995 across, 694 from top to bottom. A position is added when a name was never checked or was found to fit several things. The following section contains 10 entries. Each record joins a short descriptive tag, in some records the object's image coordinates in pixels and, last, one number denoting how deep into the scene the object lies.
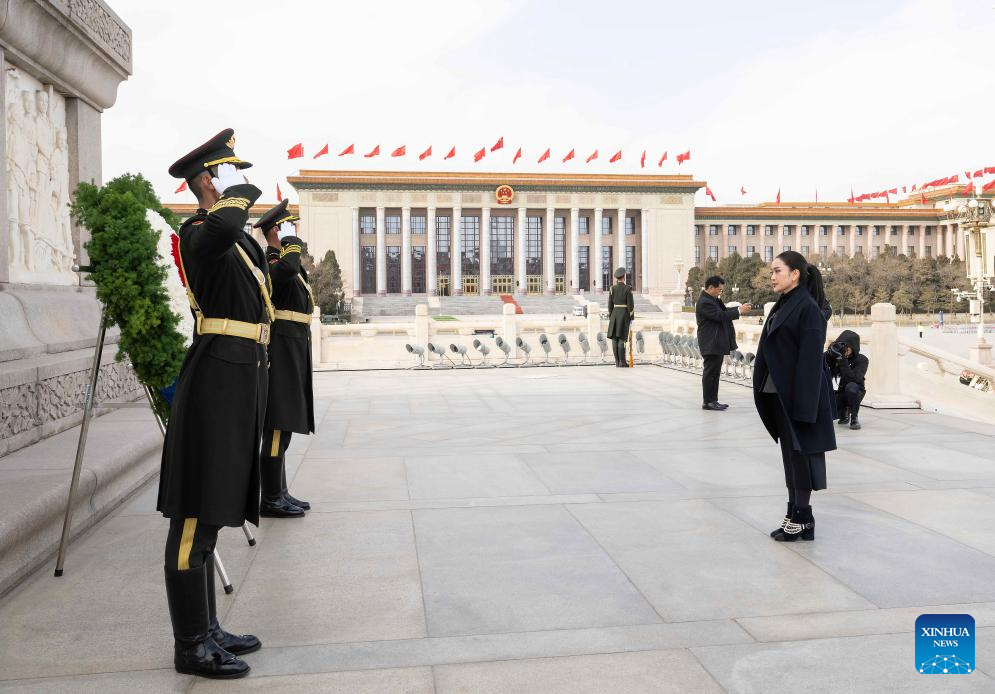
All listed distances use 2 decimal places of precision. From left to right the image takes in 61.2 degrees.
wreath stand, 3.86
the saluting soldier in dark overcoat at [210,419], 3.03
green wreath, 3.77
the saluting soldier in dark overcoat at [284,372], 5.18
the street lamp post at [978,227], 26.58
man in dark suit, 10.33
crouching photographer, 8.86
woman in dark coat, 4.67
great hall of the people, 76.12
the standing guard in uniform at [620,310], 16.59
